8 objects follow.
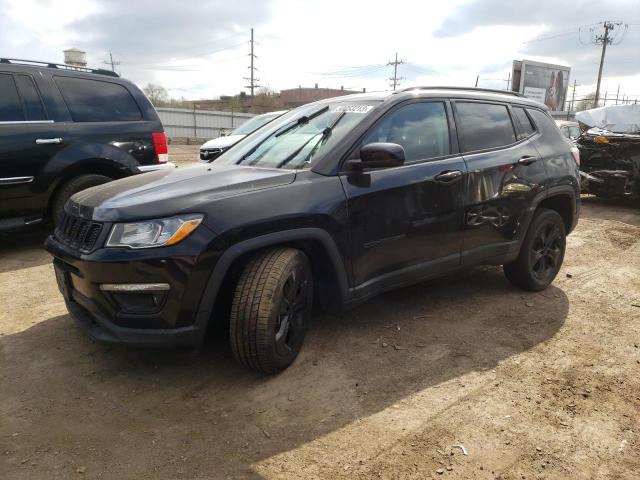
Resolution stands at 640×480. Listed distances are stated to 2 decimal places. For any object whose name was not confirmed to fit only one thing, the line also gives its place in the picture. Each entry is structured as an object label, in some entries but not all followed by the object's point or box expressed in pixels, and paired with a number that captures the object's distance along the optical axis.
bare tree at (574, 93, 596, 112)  49.89
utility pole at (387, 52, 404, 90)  70.91
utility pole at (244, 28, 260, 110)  59.84
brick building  51.56
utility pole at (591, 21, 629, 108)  47.84
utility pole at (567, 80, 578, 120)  48.52
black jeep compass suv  2.62
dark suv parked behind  5.18
